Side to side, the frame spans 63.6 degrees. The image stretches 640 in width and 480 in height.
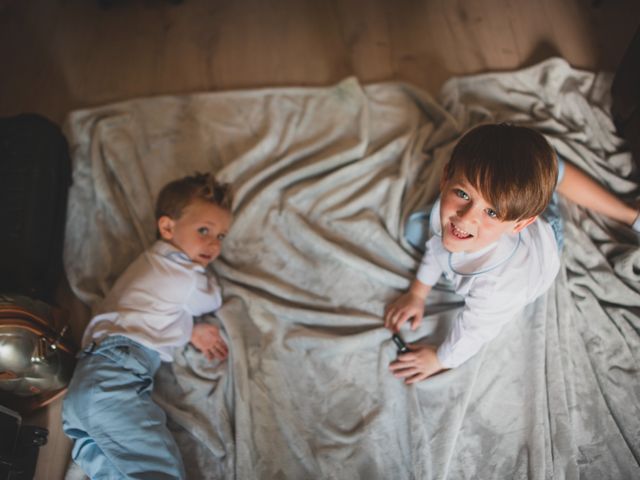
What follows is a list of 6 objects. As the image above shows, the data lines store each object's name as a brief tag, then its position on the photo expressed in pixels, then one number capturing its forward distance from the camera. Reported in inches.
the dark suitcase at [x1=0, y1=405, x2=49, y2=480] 38.4
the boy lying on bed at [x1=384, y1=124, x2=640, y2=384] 32.8
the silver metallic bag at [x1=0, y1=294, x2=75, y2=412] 38.7
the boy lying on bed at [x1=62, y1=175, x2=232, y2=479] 38.9
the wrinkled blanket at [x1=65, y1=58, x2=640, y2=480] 41.9
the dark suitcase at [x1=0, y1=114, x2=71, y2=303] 47.4
